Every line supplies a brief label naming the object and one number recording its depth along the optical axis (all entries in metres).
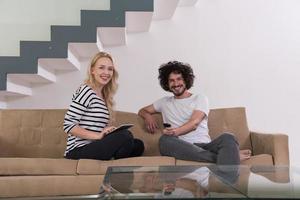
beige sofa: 2.40
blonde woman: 2.54
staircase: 3.17
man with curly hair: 2.52
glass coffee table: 1.09
